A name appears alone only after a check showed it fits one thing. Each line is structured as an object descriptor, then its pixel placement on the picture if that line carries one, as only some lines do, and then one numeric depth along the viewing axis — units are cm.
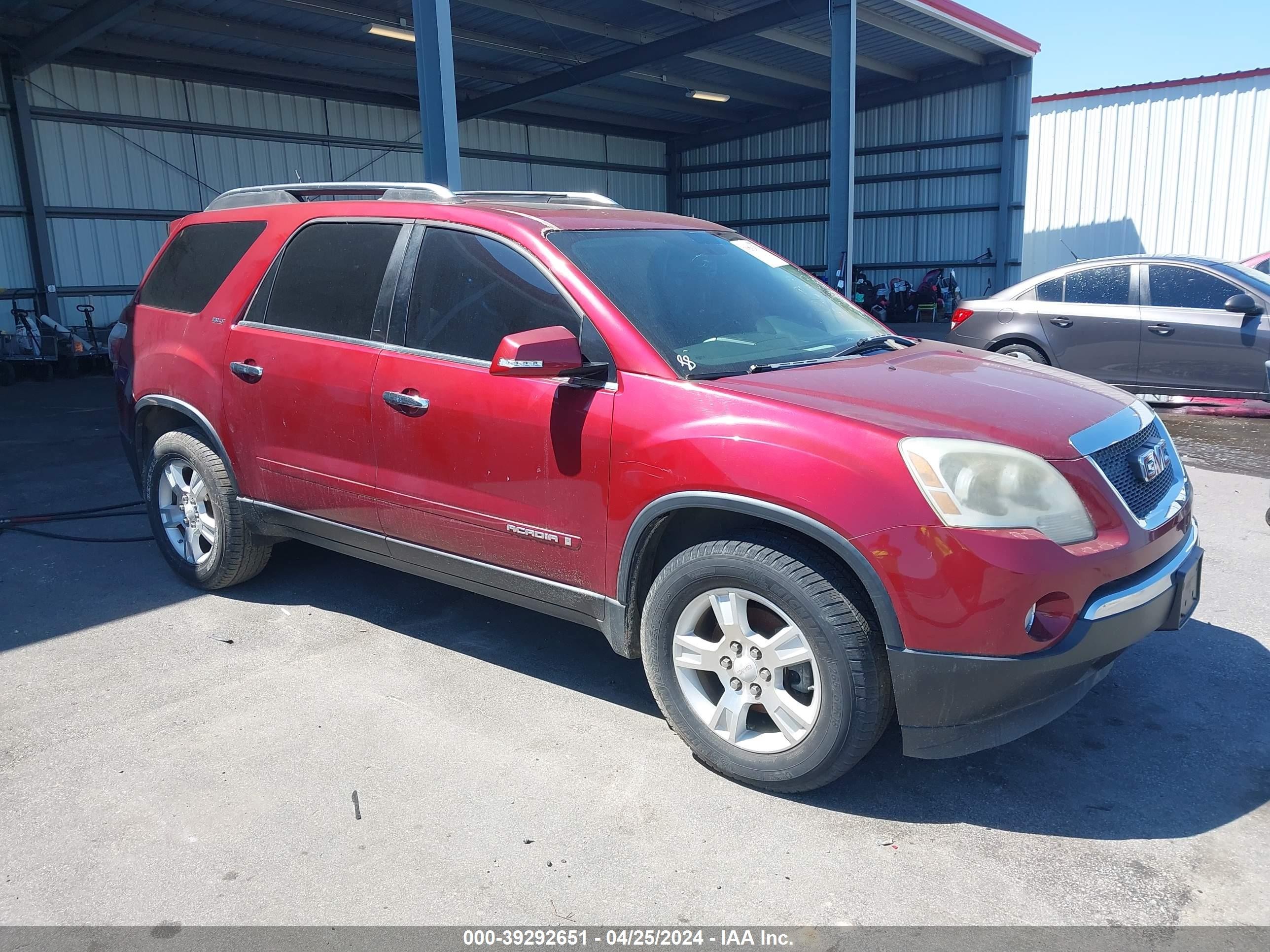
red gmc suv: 267
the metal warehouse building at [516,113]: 1505
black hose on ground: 600
